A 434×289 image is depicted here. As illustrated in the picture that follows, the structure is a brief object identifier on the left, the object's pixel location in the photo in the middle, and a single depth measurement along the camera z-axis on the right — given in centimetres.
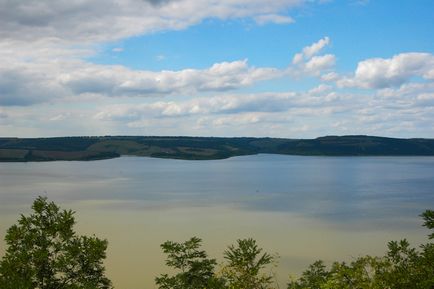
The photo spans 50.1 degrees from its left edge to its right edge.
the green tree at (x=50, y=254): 1967
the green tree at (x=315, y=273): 2631
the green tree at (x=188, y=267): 2278
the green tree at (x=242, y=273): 1512
